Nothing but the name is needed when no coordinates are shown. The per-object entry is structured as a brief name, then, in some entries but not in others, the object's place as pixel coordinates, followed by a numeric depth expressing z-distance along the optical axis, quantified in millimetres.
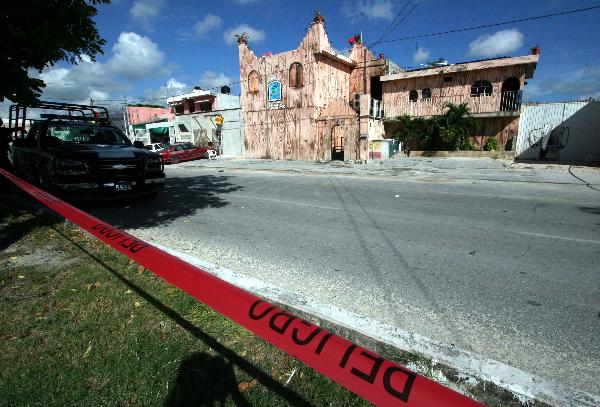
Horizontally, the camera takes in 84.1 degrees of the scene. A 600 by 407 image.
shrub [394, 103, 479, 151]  23094
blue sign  26234
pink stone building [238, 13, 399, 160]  24000
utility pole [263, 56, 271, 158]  26828
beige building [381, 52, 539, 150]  22656
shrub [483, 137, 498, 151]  23000
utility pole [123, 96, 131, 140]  44094
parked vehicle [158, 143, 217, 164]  24931
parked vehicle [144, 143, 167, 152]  27753
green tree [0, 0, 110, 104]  4594
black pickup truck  6727
